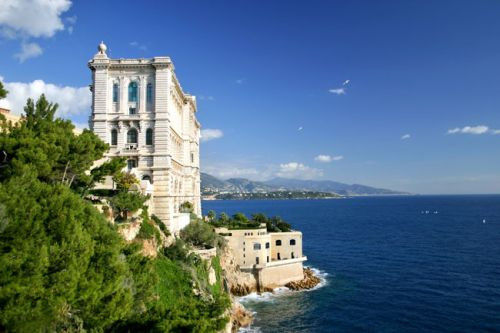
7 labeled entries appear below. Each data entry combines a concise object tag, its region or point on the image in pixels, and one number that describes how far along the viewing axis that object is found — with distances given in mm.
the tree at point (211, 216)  69944
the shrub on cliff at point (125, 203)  34094
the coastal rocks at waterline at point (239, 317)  43809
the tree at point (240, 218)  70706
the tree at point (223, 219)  67875
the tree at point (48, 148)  21844
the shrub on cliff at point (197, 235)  47406
